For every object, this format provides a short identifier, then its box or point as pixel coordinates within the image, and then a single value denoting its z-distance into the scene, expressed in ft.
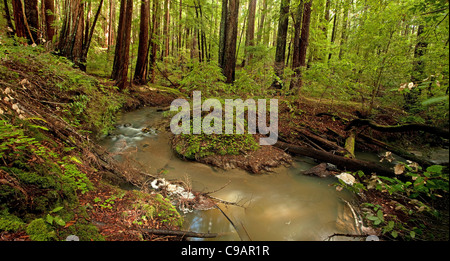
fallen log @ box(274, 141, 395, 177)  16.37
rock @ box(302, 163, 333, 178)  18.12
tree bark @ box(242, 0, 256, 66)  60.34
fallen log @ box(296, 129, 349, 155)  20.17
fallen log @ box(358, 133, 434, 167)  13.70
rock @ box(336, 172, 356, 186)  10.69
